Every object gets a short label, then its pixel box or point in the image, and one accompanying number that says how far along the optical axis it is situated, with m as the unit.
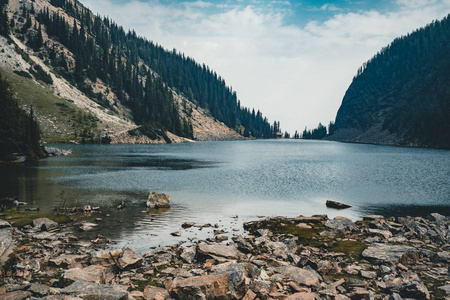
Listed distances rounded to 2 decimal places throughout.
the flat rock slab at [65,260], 16.78
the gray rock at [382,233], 23.56
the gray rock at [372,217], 30.75
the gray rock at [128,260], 16.27
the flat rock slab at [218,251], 18.02
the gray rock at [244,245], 19.59
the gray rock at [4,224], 21.90
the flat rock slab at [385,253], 17.75
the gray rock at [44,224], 23.81
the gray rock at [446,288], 14.07
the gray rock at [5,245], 15.07
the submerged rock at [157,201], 34.44
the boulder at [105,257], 16.83
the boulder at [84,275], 13.35
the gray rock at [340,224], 25.83
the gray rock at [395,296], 12.68
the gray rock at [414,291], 13.27
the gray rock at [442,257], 17.75
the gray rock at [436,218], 28.73
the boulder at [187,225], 27.05
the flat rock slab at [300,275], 13.95
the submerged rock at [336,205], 37.06
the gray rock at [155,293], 12.45
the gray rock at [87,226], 24.54
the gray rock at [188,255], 17.80
